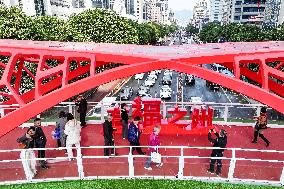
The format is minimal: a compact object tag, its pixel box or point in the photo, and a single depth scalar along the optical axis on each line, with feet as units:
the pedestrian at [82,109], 49.01
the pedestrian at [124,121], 45.78
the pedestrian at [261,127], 43.48
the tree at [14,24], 77.71
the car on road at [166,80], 174.60
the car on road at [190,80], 173.88
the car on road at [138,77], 187.68
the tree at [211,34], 271.16
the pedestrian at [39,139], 37.23
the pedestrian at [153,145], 35.86
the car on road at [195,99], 120.06
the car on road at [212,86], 160.78
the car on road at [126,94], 138.33
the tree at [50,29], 86.23
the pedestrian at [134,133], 38.50
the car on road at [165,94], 142.51
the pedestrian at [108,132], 38.50
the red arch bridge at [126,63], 36.81
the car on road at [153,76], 181.43
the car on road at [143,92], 142.08
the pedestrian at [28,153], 34.71
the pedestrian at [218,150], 35.14
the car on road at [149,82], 170.29
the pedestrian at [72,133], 37.44
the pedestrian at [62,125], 41.29
